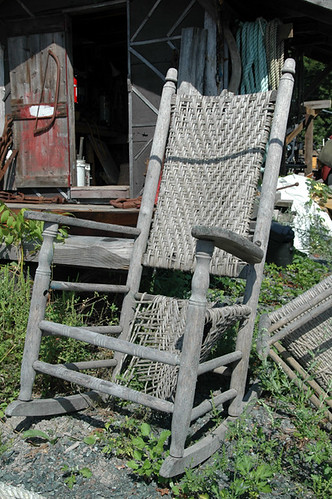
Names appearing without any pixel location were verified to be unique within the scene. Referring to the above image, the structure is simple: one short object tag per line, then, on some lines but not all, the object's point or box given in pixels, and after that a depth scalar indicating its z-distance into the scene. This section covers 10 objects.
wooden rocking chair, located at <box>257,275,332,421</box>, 2.25
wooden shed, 5.03
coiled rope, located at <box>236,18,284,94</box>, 5.20
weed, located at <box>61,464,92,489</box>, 1.89
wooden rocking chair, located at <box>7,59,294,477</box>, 1.86
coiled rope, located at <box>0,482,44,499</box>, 1.69
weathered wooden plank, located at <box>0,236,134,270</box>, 3.06
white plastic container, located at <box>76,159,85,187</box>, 6.48
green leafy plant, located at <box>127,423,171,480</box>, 1.89
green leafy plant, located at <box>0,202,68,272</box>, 3.01
